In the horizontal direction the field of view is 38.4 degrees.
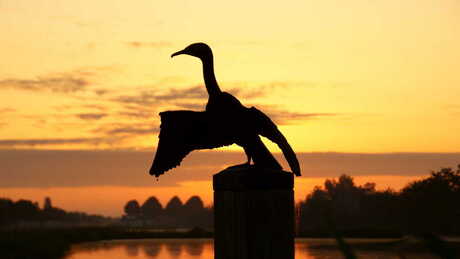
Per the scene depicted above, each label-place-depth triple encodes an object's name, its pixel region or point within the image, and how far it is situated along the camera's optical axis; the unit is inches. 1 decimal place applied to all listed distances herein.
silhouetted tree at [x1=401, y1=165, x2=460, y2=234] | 2014.5
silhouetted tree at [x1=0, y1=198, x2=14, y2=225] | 3112.7
